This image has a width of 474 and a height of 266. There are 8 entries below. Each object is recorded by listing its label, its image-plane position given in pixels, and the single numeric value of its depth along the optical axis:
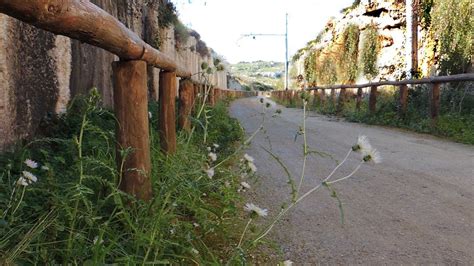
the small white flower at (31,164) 1.84
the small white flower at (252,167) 2.19
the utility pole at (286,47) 37.50
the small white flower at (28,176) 1.72
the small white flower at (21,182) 1.66
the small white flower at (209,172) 2.22
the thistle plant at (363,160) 1.61
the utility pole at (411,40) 12.02
